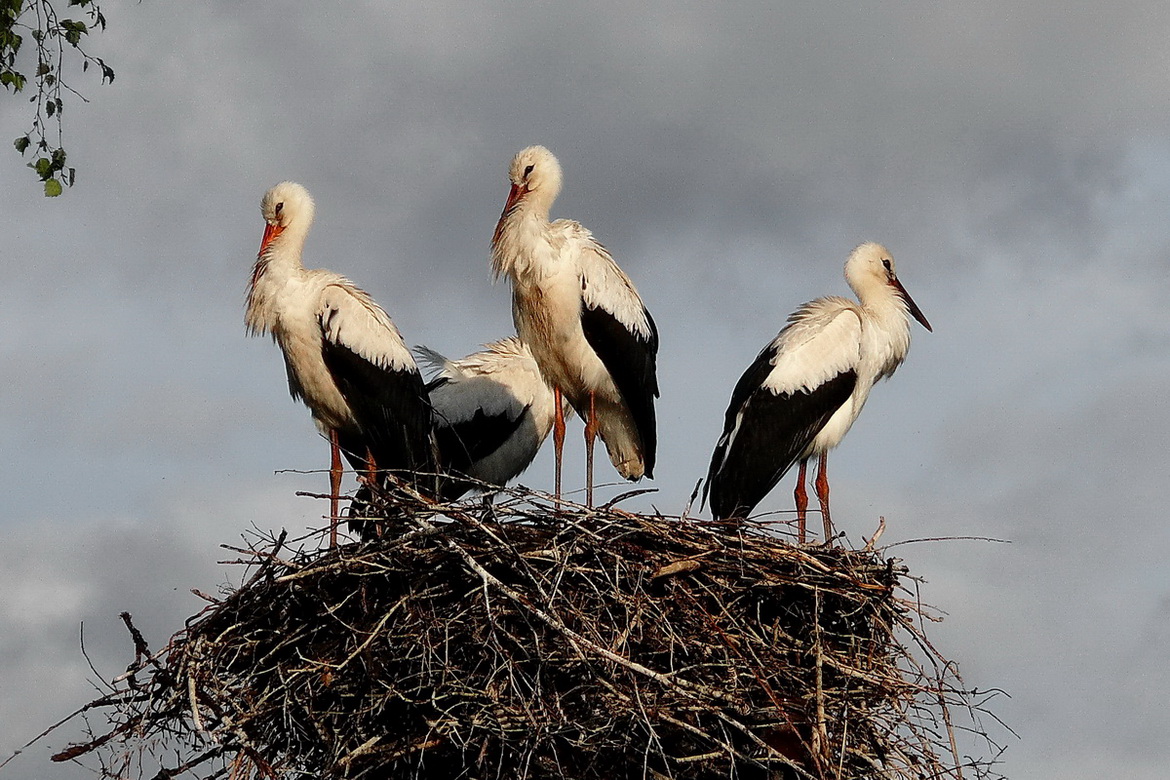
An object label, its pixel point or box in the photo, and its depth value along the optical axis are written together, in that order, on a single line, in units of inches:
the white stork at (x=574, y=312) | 694.5
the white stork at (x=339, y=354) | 713.0
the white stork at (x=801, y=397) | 694.5
